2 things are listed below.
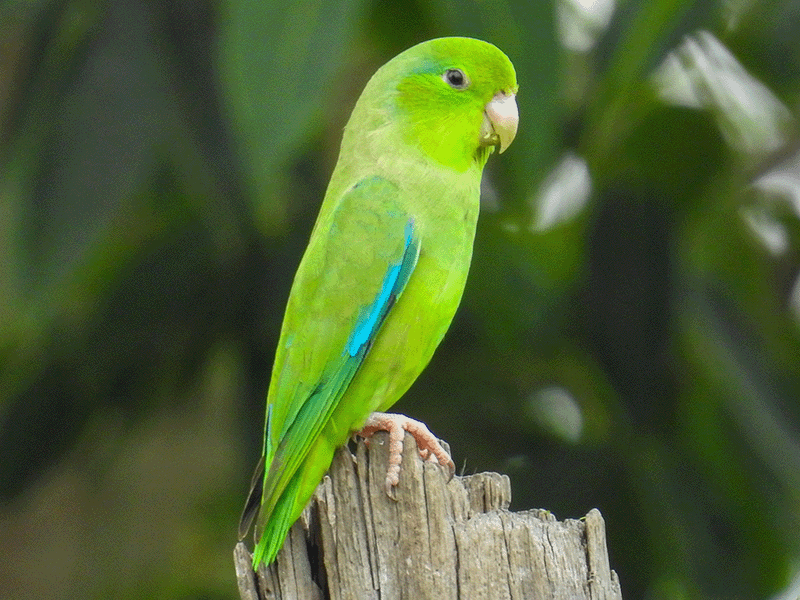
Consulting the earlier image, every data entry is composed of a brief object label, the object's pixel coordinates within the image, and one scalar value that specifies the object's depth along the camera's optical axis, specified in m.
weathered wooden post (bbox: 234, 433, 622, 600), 4.61
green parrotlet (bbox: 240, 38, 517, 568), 5.54
